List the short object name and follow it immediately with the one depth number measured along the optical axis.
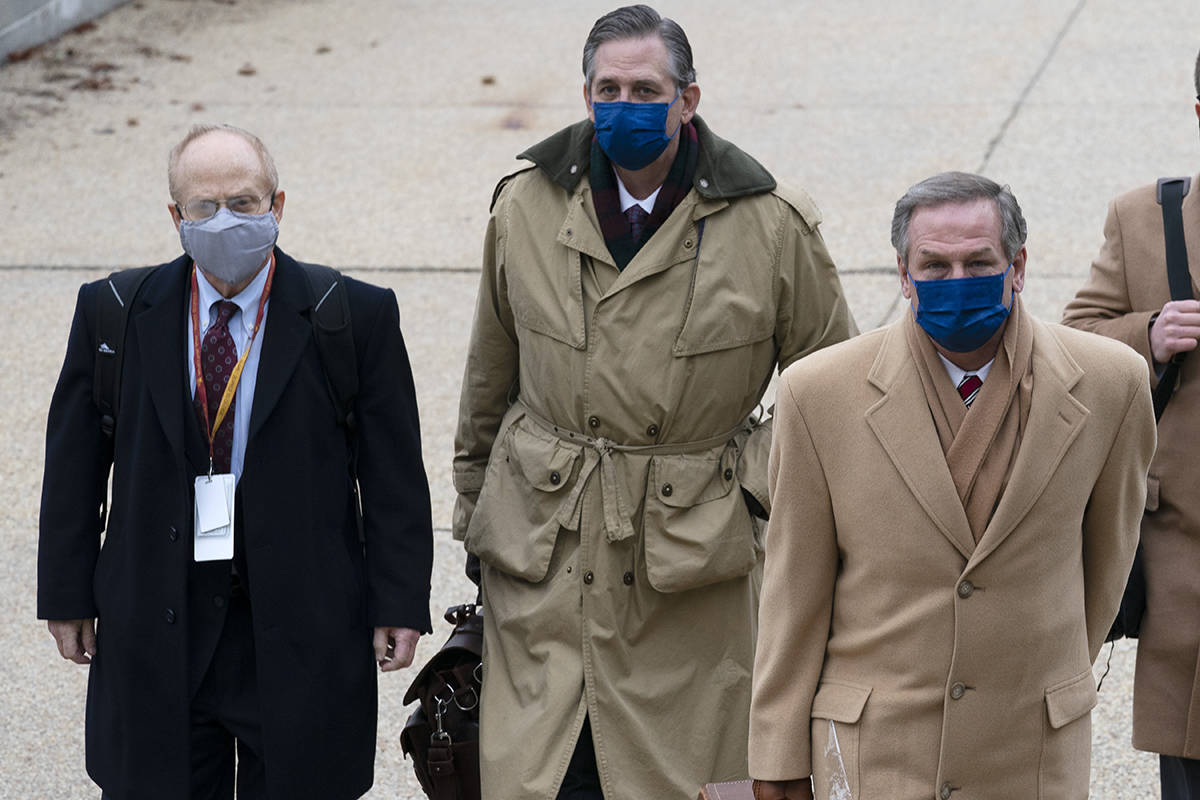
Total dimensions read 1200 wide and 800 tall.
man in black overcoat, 7.54
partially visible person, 7.74
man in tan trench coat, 8.09
